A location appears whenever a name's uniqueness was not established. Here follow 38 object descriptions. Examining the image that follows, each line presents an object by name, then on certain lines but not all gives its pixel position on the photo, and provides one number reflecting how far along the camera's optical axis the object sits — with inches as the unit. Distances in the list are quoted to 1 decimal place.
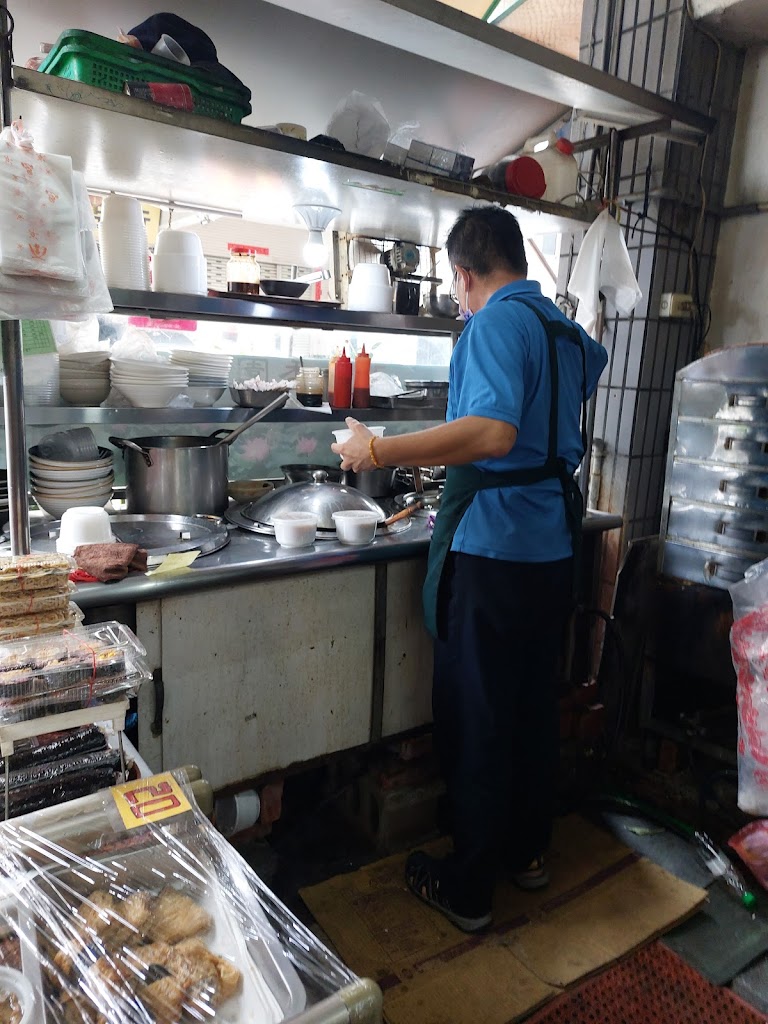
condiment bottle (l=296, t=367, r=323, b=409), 105.6
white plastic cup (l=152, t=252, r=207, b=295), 87.5
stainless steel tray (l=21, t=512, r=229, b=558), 85.7
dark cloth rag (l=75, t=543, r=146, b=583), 73.3
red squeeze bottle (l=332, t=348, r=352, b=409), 107.1
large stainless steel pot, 94.8
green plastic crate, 70.1
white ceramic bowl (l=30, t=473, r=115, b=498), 90.7
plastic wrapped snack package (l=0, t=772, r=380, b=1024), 30.7
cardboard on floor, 74.7
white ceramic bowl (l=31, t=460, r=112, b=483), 90.4
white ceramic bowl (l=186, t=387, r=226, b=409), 103.7
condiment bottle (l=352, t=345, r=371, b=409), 108.0
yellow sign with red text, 39.9
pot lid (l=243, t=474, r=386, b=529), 97.4
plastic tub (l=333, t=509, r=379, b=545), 90.6
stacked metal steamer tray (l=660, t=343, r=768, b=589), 103.7
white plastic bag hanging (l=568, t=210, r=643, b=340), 108.7
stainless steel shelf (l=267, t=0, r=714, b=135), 78.5
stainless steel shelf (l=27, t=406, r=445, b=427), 82.6
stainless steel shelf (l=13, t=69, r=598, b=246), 72.1
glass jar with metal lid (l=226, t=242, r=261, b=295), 95.6
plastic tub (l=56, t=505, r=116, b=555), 79.3
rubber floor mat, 73.4
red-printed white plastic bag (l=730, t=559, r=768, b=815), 89.5
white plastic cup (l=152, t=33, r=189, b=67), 75.3
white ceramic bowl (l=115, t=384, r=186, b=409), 89.1
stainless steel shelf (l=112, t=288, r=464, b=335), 84.1
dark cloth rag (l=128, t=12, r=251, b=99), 77.4
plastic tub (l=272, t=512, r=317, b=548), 87.4
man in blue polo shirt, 76.2
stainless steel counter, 72.6
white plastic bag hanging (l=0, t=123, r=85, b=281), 58.2
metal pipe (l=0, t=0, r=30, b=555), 64.5
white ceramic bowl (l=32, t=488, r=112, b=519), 91.4
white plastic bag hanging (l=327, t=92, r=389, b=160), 90.7
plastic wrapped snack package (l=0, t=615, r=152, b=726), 43.1
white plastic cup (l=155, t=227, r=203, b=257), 87.3
